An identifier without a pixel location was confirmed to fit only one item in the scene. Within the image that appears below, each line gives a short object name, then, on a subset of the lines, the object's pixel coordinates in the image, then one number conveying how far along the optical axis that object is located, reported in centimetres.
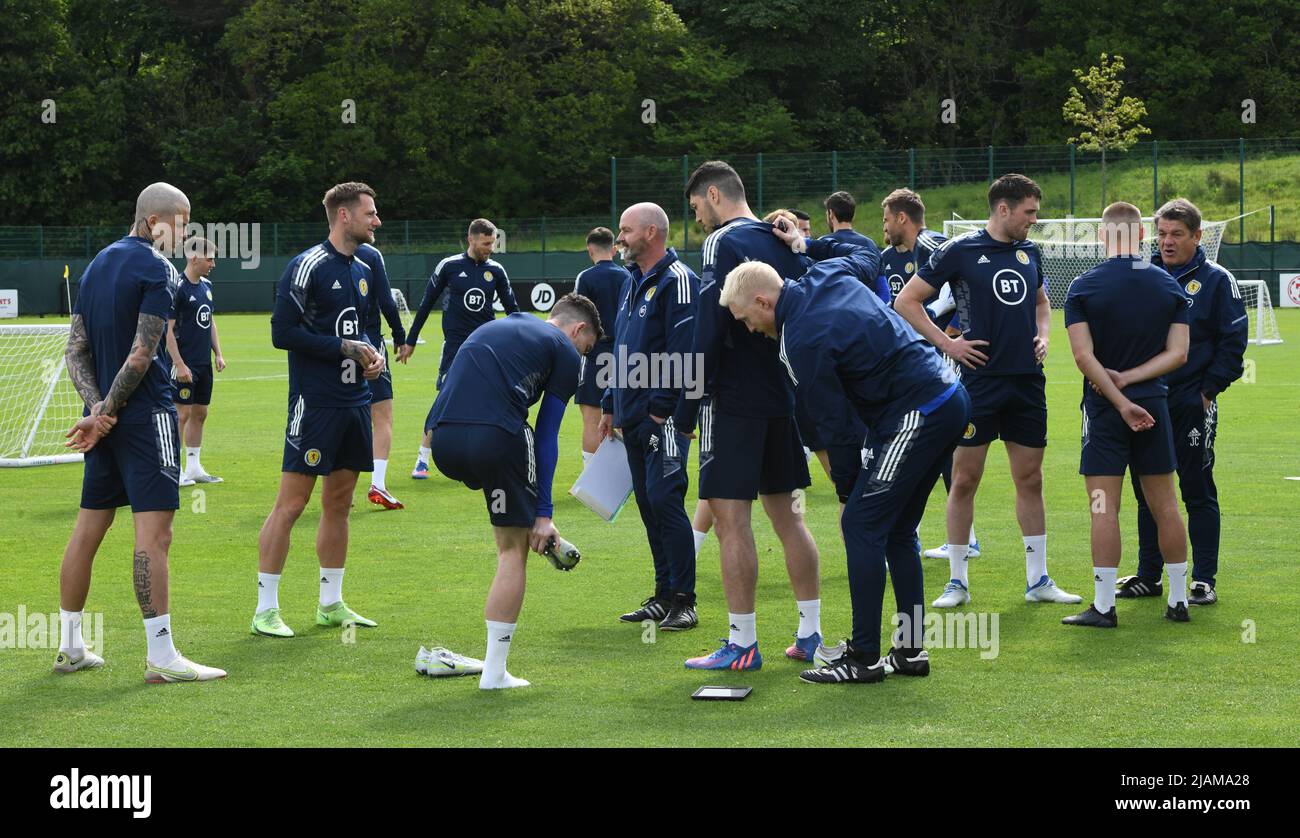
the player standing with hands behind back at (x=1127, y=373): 1662
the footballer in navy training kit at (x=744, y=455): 1495
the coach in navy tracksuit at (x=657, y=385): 1652
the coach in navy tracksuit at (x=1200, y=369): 1770
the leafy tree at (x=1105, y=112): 11037
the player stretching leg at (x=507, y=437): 1394
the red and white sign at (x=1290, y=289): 8744
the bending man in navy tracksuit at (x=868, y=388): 1373
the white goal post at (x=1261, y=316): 5956
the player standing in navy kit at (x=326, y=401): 1686
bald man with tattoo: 1437
